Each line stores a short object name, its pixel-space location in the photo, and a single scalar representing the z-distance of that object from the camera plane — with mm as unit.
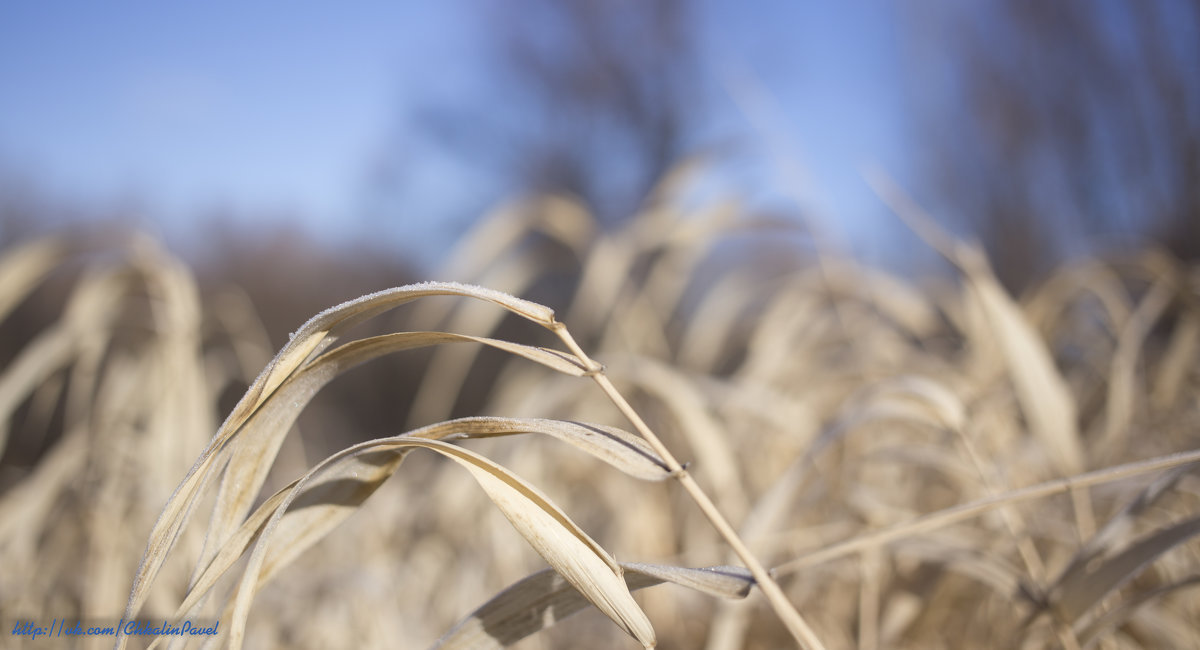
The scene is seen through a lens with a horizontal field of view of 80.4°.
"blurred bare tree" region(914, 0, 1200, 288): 3852
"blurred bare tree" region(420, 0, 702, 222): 5734
